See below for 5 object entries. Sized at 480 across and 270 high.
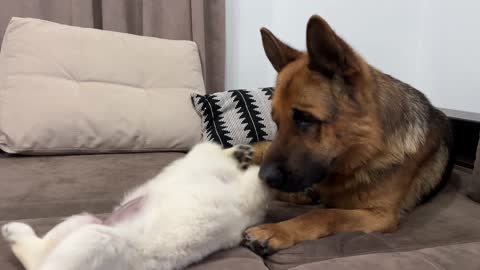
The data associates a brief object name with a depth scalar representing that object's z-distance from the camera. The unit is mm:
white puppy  750
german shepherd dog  1150
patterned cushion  2025
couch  942
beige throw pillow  1875
